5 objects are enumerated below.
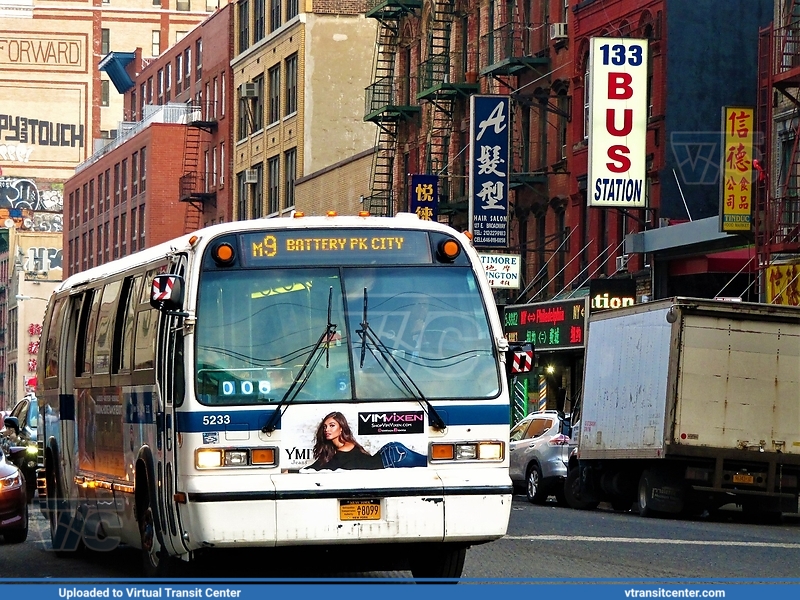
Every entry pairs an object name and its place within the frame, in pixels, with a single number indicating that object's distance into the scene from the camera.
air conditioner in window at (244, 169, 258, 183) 69.88
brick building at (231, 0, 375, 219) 64.69
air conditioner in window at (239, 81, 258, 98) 70.75
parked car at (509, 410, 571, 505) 28.97
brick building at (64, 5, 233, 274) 76.50
